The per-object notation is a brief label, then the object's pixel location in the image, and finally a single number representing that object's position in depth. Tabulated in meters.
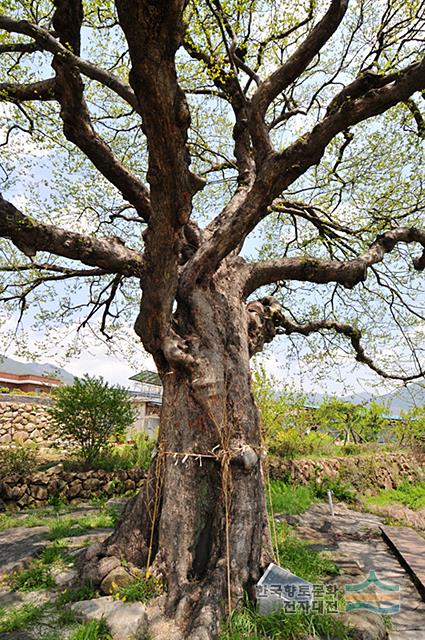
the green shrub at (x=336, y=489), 8.70
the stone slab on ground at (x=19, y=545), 4.18
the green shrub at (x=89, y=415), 8.12
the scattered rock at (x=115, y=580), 3.36
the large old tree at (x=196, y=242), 2.87
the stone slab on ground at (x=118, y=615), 2.85
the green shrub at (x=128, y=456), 8.29
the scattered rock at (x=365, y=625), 2.88
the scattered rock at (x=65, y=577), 3.66
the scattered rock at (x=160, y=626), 2.86
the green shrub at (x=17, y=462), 7.27
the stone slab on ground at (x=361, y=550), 3.60
